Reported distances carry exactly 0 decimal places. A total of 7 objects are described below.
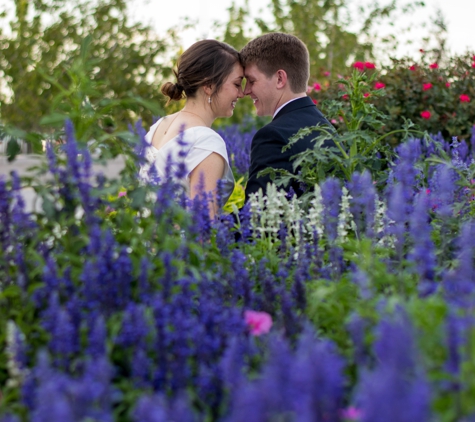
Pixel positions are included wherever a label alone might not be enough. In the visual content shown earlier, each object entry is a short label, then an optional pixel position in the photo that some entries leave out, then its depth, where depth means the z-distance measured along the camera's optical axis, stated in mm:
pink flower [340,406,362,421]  1429
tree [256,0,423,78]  13656
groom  4707
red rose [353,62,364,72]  6730
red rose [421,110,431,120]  6484
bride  4164
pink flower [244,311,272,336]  1892
